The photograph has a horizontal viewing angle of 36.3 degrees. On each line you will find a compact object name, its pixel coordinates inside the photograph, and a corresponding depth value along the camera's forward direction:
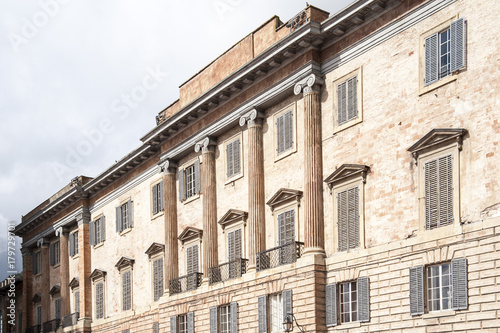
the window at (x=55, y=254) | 52.66
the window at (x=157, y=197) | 39.38
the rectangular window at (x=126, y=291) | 41.78
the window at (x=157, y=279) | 38.56
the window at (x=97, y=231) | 45.97
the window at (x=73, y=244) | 49.59
